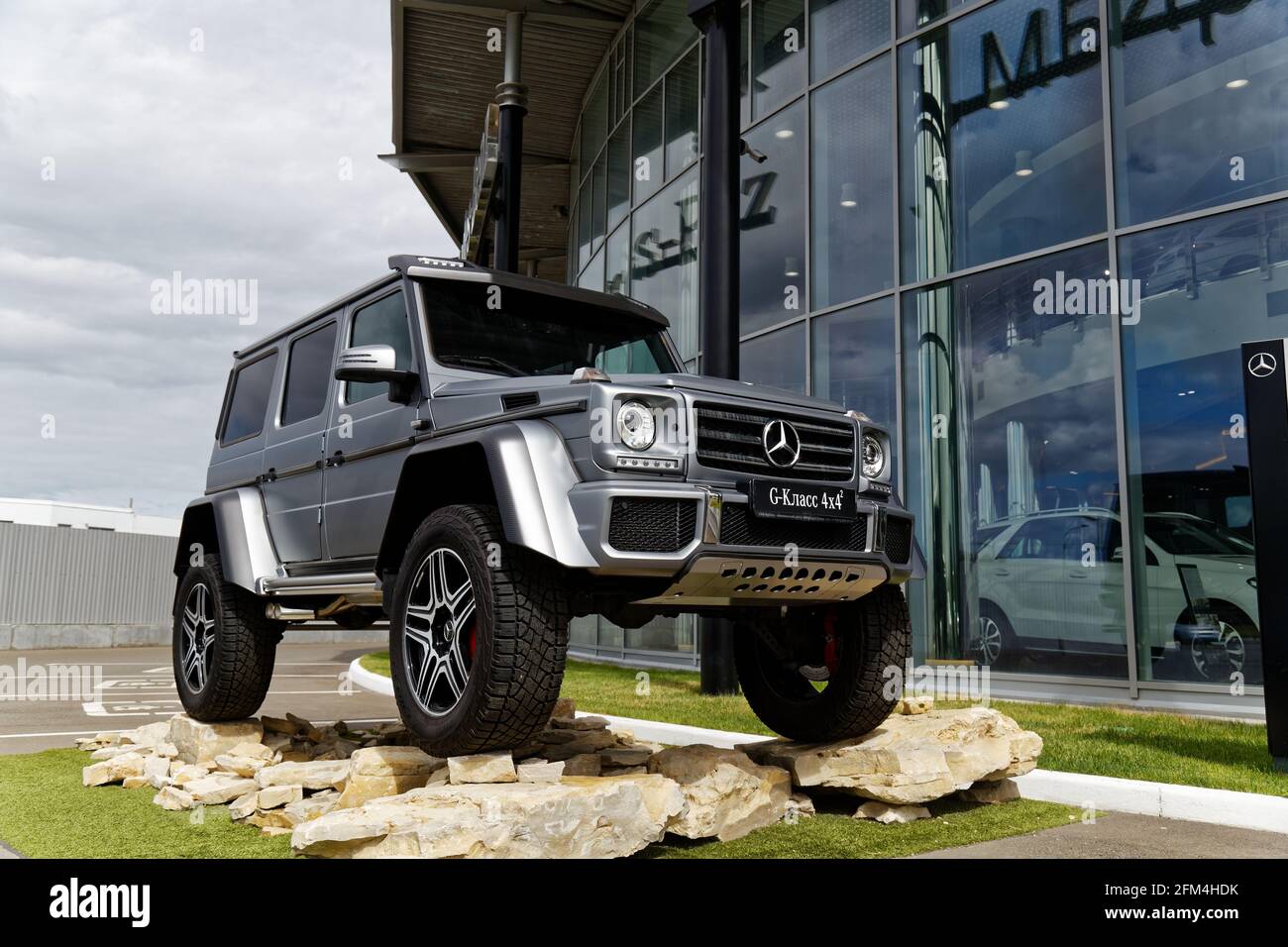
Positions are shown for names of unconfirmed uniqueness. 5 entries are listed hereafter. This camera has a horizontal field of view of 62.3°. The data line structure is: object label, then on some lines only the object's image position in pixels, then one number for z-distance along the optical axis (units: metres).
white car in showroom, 8.59
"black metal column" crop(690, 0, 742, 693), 9.57
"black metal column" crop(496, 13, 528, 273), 16.05
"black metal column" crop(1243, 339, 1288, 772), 5.74
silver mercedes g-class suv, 3.88
